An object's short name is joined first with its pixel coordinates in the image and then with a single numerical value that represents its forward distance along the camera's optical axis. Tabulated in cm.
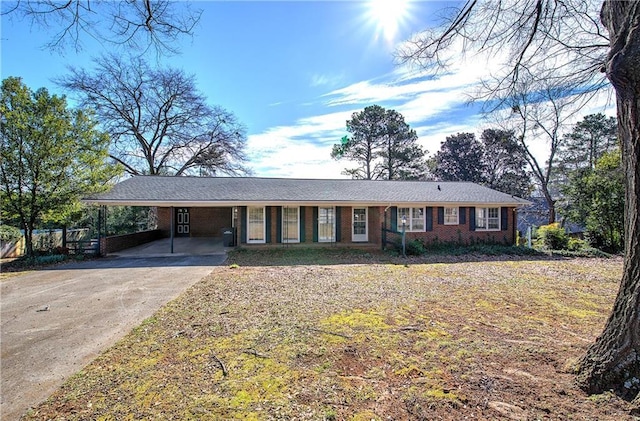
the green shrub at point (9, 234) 1204
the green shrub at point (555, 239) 1519
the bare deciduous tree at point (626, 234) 269
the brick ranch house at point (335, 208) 1354
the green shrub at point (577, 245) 1464
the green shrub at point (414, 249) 1316
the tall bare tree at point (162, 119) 2139
